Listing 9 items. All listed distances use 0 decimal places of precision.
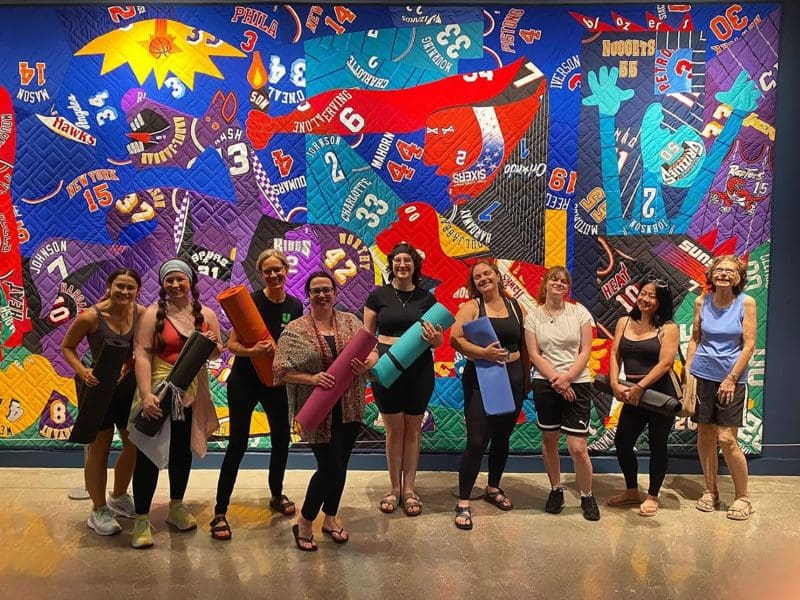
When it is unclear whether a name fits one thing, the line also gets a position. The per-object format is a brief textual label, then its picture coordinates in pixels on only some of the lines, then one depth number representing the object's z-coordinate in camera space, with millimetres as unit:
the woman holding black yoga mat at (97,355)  3186
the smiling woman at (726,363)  3545
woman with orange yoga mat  3264
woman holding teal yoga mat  3422
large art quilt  4066
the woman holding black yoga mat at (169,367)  3094
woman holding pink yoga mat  2920
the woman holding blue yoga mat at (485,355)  3377
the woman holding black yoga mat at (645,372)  3484
